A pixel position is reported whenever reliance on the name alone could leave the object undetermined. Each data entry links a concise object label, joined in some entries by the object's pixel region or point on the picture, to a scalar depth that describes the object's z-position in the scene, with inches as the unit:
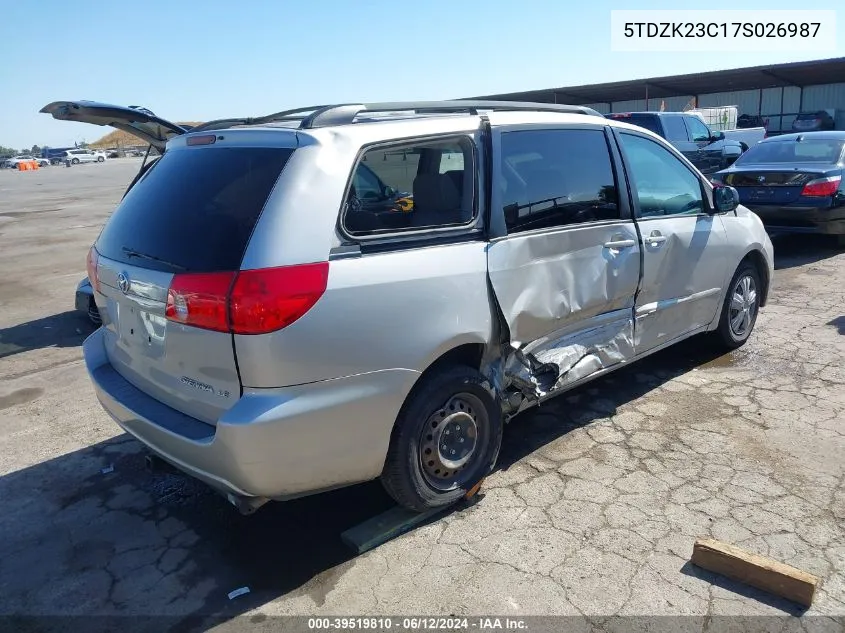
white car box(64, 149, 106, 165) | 2706.7
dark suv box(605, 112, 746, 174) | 577.0
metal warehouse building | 1109.7
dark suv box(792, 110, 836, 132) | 1053.8
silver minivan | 107.7
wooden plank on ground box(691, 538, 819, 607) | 106.7
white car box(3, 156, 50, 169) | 2655.0
